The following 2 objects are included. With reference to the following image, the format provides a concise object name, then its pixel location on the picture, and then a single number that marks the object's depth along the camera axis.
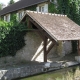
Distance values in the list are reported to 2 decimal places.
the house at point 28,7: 15.10
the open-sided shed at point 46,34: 9.46
